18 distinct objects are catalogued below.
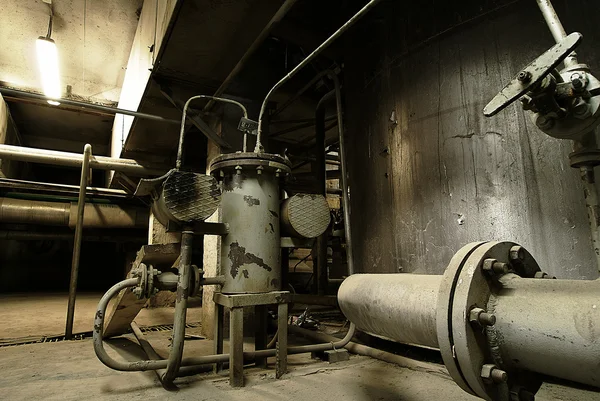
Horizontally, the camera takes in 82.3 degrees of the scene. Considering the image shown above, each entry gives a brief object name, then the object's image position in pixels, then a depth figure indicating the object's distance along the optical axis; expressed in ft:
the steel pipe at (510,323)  2.17
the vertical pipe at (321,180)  11.21
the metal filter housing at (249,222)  6.34
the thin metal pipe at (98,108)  9.70
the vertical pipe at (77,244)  9.88
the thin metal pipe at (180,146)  6.36
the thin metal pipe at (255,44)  6.19
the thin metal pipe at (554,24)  3.09
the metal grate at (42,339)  9.25
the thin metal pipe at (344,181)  7.98
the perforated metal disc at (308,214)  6.64
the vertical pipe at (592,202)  3.43
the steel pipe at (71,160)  12.92
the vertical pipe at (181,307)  5.59
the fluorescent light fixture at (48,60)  10.44
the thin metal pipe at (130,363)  5.45
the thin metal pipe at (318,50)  4.50
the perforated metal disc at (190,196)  5.71
